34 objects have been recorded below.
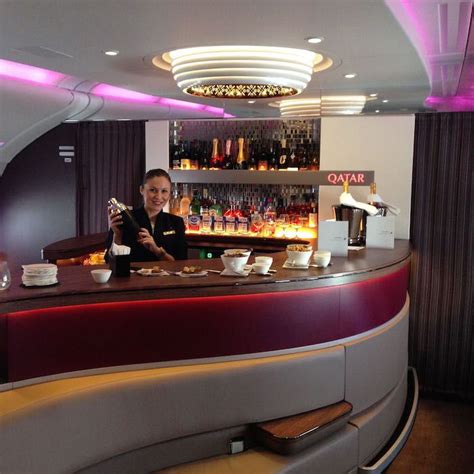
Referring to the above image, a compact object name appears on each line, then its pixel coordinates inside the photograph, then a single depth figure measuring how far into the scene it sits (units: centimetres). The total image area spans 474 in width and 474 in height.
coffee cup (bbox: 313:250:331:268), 336
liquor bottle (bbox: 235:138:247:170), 551
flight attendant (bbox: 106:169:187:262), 372
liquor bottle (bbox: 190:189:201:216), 569
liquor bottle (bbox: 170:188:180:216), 575
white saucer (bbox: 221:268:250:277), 309
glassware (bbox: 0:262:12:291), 256
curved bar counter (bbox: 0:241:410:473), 258
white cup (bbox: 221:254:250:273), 309
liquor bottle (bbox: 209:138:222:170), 560
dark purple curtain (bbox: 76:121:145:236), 606
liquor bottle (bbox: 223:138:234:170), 557
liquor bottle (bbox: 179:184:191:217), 570
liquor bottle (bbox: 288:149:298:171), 542
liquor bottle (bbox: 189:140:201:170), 568
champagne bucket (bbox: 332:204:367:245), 464
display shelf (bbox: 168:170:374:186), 511
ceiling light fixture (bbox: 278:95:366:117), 582
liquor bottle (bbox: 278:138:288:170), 539
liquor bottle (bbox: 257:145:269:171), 541
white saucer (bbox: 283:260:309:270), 333
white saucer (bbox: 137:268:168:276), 307
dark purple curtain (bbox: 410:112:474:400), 496
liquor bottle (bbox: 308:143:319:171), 534
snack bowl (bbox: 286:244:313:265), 332
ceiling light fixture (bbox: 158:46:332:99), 419
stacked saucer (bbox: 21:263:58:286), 265
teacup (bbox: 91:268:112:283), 279
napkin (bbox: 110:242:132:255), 295
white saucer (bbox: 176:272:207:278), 304
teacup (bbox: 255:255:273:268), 317
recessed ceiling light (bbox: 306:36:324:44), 370
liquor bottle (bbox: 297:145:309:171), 541
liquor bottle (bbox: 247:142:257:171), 551
